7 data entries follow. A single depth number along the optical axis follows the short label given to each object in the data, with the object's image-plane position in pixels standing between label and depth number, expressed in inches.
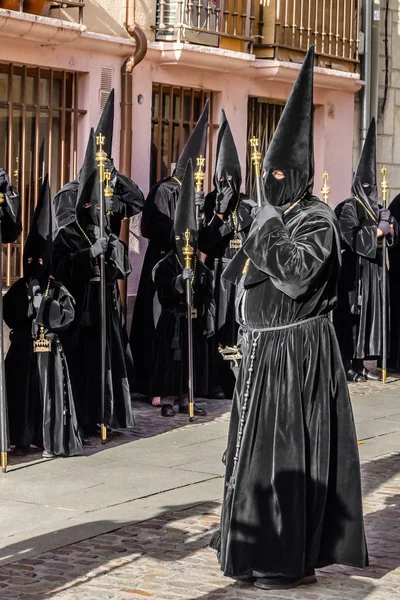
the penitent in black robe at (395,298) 585.9
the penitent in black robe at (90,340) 411.2
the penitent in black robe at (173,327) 463.8
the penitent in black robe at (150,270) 480.1
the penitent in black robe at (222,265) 486.3
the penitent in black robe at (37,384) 375.9
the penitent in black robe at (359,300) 555.5
